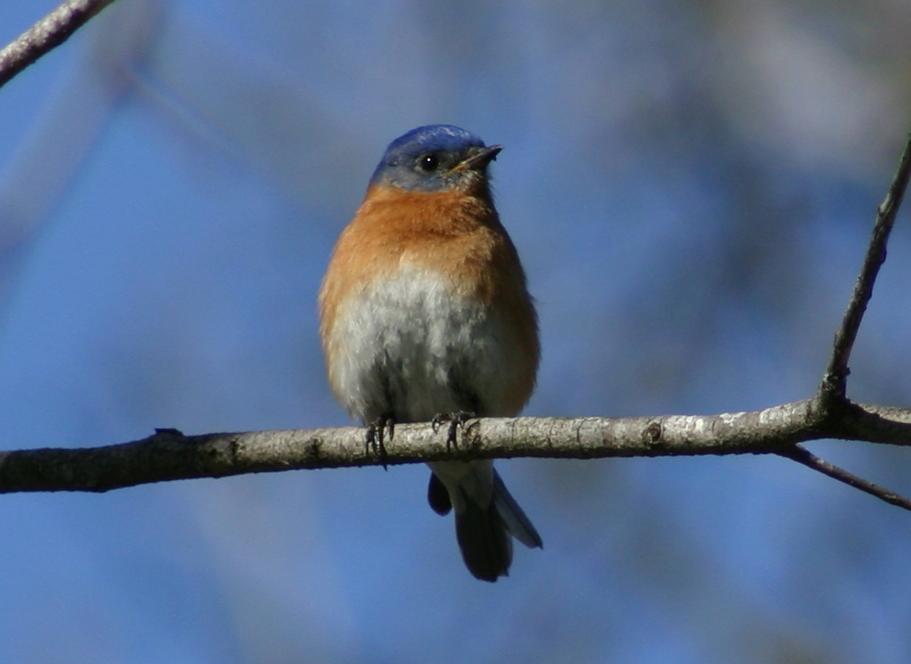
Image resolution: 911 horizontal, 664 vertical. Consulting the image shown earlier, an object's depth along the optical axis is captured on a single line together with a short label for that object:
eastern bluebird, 13.54
